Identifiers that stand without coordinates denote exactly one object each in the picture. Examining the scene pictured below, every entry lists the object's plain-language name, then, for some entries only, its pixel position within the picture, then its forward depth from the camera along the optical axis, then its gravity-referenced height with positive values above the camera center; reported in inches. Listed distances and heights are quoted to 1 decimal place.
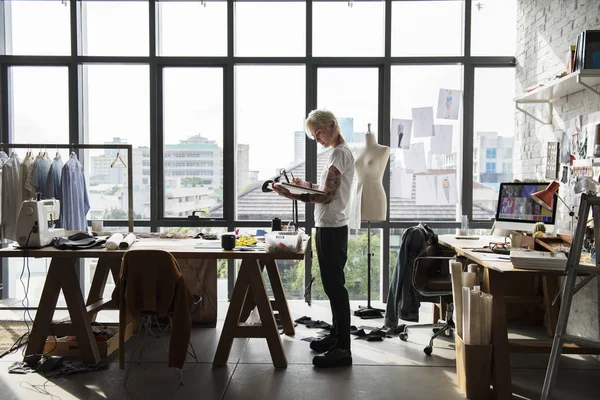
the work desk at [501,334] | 117.7 -34.6
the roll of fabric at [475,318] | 118.6 -30.9
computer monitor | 155.3 -8.8
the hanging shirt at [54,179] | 190.7 -0.4
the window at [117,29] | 215.2 +60.7
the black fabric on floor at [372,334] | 164.6 -48.7
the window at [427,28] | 213.2 +61.2
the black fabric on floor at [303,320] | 183.2 -48.8
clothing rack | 177.3 +10.5
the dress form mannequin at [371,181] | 189.9 -0.5
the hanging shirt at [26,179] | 190.3 -0.6
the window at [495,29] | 212.4 +60.8
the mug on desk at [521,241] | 148.3 -17.1
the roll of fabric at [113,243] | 141.0 -17.2
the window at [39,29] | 216.5 +60.8
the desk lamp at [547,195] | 145.2 -3.9
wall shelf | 134.6 +27.7
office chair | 153.0 -29.8
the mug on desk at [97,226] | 171.3 -15.6
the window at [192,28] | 215.6 +61.2
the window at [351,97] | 217.2 +33.8
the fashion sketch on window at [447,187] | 215.5 -2.8
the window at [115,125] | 218.4 +22.0
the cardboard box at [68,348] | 146.4 -47.1
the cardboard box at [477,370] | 119.6 -42.9
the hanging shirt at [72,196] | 191.9 -6.5
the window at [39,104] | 219.1 +30.6
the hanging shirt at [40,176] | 190.9 +0.6
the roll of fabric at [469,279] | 129.8 -24.2
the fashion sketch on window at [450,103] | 213.8 +31.1
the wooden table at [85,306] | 138.6 -32.5
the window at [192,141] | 218.4 +15.6
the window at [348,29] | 214.4 +60.9
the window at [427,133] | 214.8 +19.0
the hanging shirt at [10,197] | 190.7 -7.0
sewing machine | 142.6 -12.7
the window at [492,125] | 214.7 +22.5
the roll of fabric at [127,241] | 144.5 -17.4
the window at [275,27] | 215.0 +61.6
